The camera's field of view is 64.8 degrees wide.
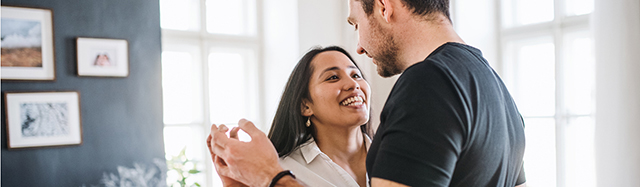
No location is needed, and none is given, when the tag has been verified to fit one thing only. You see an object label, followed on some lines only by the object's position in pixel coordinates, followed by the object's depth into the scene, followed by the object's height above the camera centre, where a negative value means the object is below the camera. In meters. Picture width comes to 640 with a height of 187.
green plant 3.51 -0.58
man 0.81 -0.06
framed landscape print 3.10 +0.30
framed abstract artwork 3.10 -0.18
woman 1.75 -0.13
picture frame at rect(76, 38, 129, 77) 3.34 +0.22
